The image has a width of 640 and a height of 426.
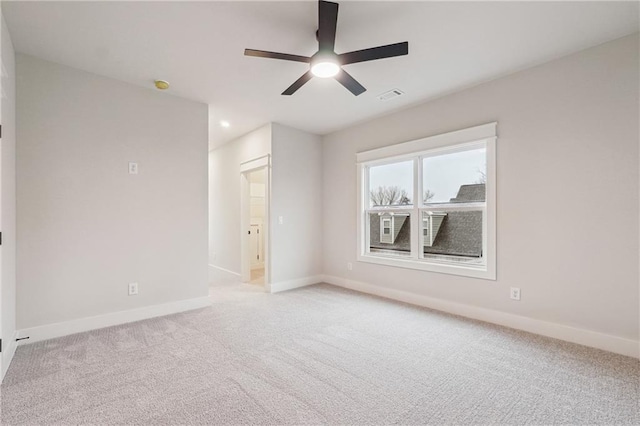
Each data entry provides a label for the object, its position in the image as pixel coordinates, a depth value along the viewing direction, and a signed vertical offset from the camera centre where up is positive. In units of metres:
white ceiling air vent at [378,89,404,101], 3.47 +1.43
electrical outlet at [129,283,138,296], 3.27 -0.83
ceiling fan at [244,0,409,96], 1.89 +1.16
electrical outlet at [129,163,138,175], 3.29 +0.51
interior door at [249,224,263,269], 6.51 -0.71
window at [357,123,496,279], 3.36 +0.13
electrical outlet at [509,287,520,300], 3.03 -0.82
